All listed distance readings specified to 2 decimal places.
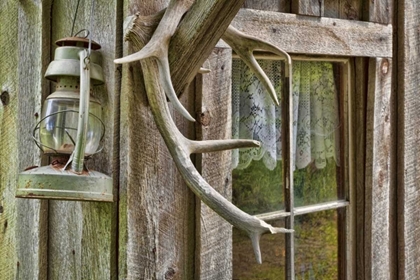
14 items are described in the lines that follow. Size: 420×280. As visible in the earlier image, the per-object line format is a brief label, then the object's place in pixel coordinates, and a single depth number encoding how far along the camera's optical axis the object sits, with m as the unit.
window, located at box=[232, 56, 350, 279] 2.71
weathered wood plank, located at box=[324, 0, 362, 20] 2.87
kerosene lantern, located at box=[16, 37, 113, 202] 1.94
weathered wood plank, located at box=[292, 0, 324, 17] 2.71
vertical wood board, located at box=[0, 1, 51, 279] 2.46
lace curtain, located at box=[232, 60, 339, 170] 2.67
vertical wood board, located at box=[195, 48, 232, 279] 2.36
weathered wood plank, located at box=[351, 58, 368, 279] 3.00
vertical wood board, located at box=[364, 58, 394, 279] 2.97
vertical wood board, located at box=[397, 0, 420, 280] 3.09
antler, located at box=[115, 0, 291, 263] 1.92
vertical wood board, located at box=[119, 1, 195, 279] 2.16
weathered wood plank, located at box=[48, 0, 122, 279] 2.20
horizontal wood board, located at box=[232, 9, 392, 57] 2.56
